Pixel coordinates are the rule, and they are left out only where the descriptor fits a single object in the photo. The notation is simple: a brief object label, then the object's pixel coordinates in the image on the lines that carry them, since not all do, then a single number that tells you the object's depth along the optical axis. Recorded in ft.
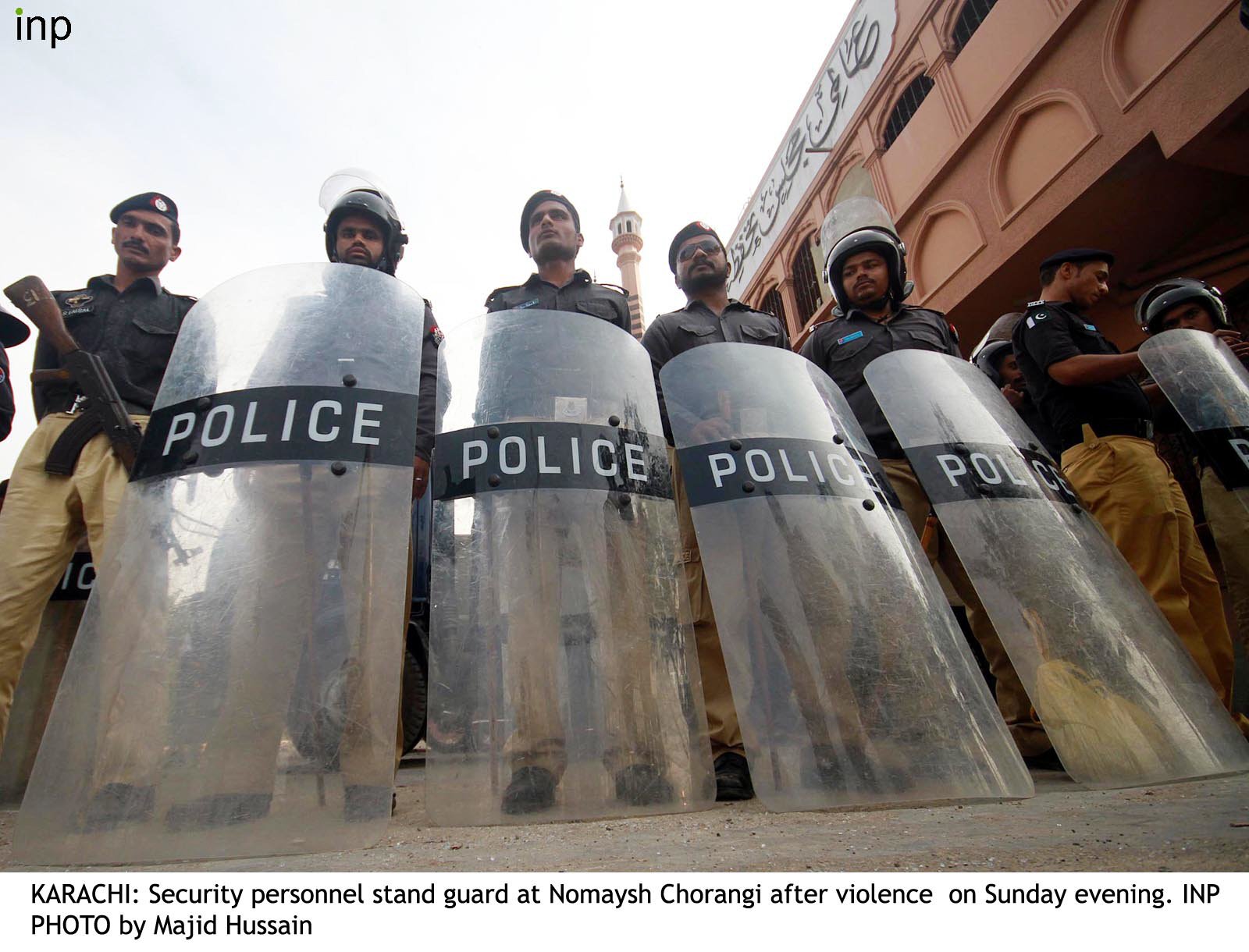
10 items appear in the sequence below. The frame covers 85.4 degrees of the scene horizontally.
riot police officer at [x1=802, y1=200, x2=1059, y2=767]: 6.78
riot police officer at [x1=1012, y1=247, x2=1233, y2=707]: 7.01
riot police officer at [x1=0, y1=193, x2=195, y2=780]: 5.54
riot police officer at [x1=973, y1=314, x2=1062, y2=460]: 9.60
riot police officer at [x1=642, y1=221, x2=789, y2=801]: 5.65
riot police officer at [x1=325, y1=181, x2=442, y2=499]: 6.90
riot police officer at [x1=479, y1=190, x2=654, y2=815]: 3.67
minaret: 92.32
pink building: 13.96
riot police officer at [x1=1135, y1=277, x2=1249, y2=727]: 7.97
